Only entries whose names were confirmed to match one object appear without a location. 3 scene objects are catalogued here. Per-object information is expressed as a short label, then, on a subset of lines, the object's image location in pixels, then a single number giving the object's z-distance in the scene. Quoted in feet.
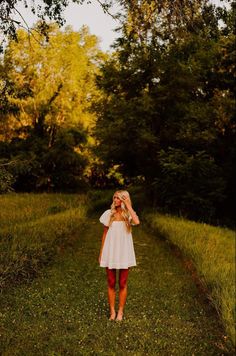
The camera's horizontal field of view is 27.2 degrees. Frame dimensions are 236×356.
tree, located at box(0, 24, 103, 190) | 124.88
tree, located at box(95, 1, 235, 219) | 82.38
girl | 25.66
